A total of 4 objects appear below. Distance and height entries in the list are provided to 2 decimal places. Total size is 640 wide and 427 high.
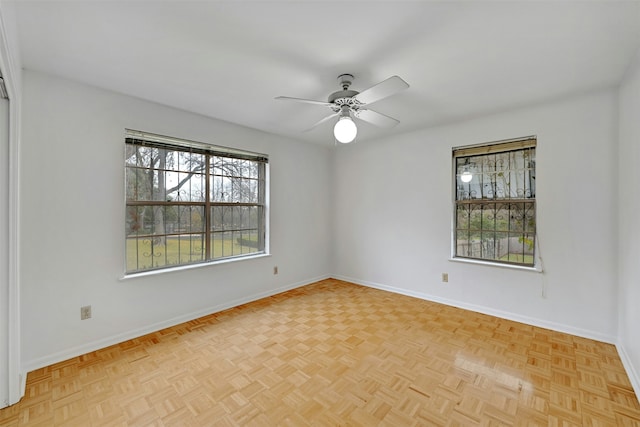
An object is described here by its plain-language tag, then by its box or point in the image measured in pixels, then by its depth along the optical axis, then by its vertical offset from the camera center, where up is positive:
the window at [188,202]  2.89 +0.12
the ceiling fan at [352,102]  2.04 +0.93
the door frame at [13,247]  1.73 -0.23
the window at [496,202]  3.19 +0.13
